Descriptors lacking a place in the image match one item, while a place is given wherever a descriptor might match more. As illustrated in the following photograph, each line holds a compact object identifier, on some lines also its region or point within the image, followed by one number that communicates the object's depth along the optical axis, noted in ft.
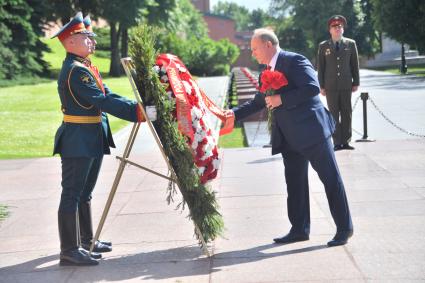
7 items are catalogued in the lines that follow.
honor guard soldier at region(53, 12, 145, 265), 18.97
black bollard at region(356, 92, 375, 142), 42.67
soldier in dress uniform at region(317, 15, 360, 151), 39.06
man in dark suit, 19.61
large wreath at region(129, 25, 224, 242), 18.75
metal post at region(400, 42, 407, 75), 147.32
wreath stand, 18.54
